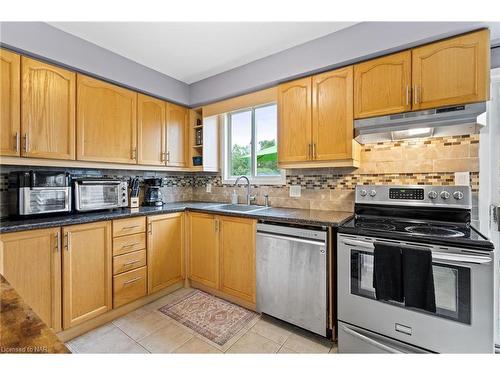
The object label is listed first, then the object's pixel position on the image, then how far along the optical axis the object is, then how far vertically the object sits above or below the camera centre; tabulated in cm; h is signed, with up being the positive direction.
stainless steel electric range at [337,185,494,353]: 125 -55
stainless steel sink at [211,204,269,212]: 247 -22
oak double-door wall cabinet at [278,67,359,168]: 194 +58
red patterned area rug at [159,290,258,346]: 186 -114
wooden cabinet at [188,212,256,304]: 212 -65
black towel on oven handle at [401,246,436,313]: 132 -53
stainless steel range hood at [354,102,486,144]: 151 +44
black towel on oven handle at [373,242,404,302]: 141 -52
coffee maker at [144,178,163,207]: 272 -6
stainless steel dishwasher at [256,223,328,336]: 172 -69
